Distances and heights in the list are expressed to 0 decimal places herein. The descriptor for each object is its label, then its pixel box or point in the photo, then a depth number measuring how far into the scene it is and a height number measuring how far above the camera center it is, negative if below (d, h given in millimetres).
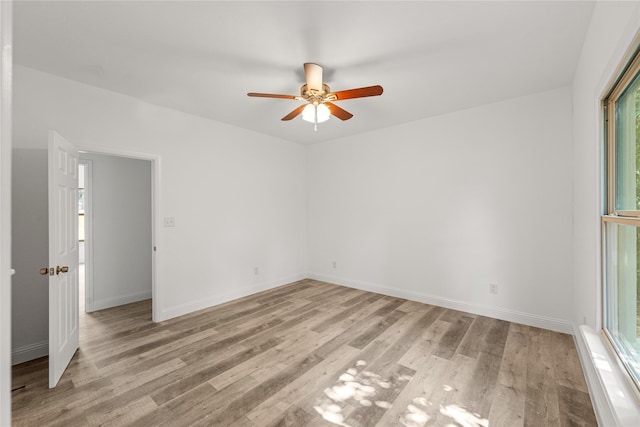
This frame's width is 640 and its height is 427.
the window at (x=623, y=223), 1493 -49
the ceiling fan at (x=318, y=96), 2309 +1014
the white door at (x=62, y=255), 2195 -337
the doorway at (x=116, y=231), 3830 -229
